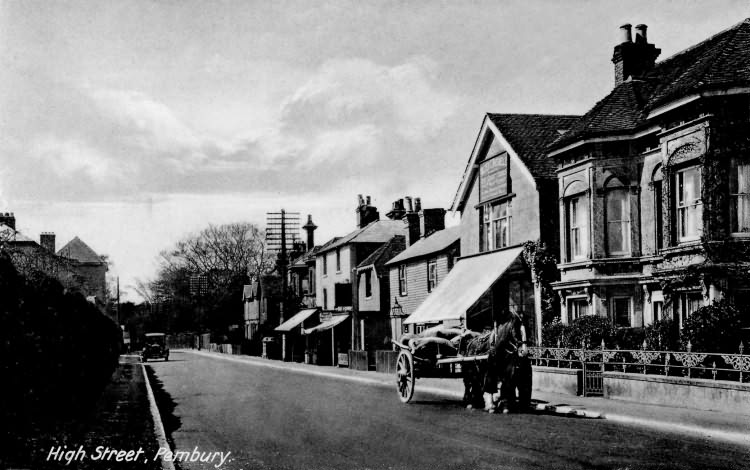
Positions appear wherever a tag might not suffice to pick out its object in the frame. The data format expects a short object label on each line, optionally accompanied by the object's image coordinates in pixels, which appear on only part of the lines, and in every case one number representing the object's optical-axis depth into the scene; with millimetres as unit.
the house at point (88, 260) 126925
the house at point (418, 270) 39125
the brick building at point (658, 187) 19891
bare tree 98688
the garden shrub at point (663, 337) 19609
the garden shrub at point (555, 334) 23500
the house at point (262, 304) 68875
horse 15797
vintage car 57359
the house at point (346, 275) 49344
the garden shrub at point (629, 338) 21406
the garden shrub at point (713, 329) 17891
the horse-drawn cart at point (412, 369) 19047
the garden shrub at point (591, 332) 22125
